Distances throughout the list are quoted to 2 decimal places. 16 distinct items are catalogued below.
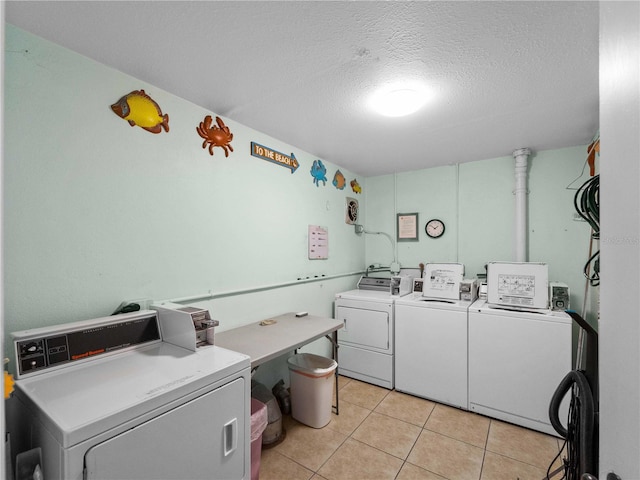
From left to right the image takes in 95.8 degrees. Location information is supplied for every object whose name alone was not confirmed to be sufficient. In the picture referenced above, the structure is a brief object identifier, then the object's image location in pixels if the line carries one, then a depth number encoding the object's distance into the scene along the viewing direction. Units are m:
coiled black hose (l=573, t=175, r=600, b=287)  1.72
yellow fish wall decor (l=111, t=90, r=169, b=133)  1.68
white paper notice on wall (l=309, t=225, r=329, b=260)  3.09
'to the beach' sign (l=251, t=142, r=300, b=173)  2.48
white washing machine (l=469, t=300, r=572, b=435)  2.27
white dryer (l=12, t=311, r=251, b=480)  0.95
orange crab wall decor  2.09
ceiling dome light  1.85
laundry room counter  1.75
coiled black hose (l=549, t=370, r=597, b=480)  1.08
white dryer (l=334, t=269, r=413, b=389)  2.98
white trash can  2.31
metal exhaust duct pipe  2.94
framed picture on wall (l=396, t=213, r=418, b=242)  3.71
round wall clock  3.52
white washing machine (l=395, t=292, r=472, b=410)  2.64
